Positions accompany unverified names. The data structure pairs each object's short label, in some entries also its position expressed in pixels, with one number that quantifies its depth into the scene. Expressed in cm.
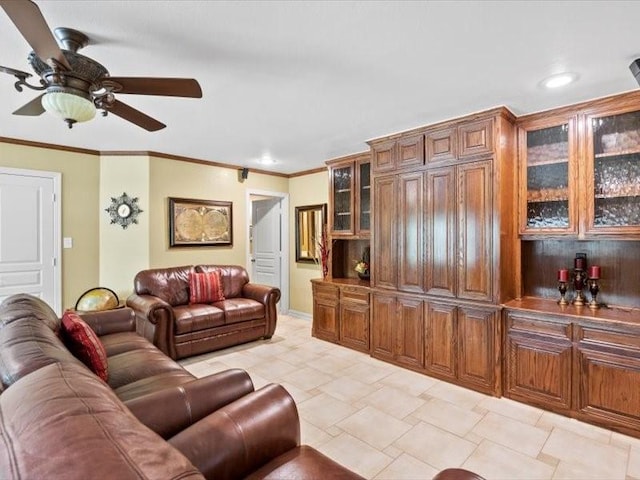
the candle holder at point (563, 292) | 290
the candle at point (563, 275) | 288
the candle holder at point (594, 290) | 279
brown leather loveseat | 362
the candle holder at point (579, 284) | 285
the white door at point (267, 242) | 593
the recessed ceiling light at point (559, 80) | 228
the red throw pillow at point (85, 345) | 196
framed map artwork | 468
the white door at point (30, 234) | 379
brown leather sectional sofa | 65
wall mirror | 533
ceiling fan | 177
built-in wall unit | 255
